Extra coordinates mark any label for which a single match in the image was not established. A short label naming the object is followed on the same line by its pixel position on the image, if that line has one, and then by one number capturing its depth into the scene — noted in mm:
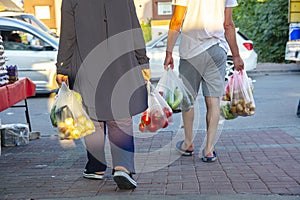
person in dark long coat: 3826
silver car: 11192
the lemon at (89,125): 3938
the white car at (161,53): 12609
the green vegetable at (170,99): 4664
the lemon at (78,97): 3953
